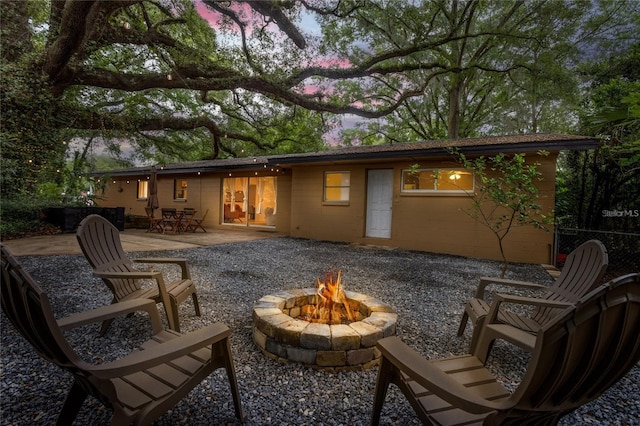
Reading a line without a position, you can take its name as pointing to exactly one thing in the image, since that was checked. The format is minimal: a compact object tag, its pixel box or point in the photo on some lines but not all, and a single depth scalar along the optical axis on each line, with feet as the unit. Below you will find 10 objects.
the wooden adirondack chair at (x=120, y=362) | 3.99
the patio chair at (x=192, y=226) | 35.51
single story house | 22.47
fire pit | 7.41
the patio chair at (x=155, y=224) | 34.55
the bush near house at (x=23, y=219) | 25.30
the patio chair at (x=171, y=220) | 34.01
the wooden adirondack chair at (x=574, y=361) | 3.37
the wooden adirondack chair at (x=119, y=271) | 8.69
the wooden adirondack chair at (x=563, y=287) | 7.83
